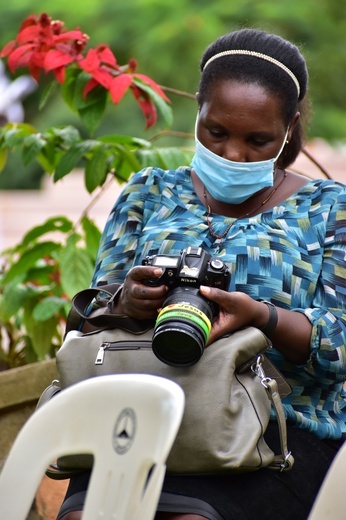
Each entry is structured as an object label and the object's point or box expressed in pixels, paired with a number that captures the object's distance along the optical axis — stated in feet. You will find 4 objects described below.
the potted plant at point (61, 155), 24.63
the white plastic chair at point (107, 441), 13.17
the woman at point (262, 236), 17.08
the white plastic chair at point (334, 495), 12.82
